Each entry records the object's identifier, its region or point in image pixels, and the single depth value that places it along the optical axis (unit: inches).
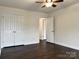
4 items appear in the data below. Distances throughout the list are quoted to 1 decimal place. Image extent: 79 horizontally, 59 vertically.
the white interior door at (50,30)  162.8
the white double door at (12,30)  128.4
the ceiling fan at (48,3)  92.8
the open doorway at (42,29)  210.3
